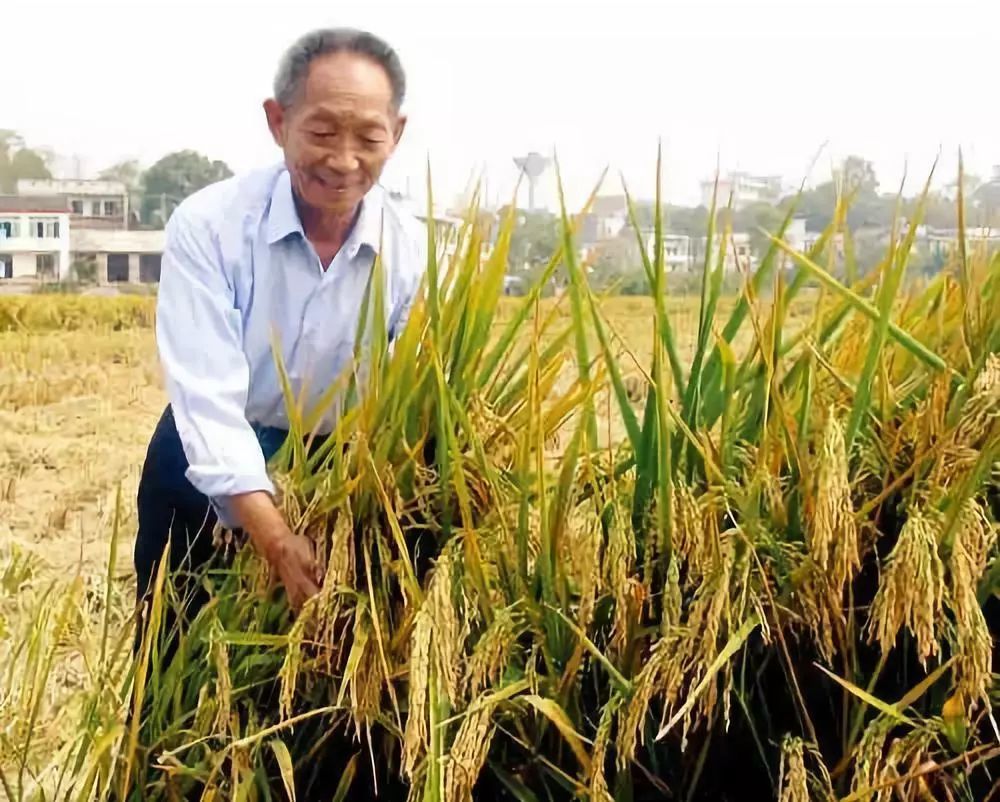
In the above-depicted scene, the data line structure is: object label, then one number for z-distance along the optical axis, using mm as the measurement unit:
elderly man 1544
